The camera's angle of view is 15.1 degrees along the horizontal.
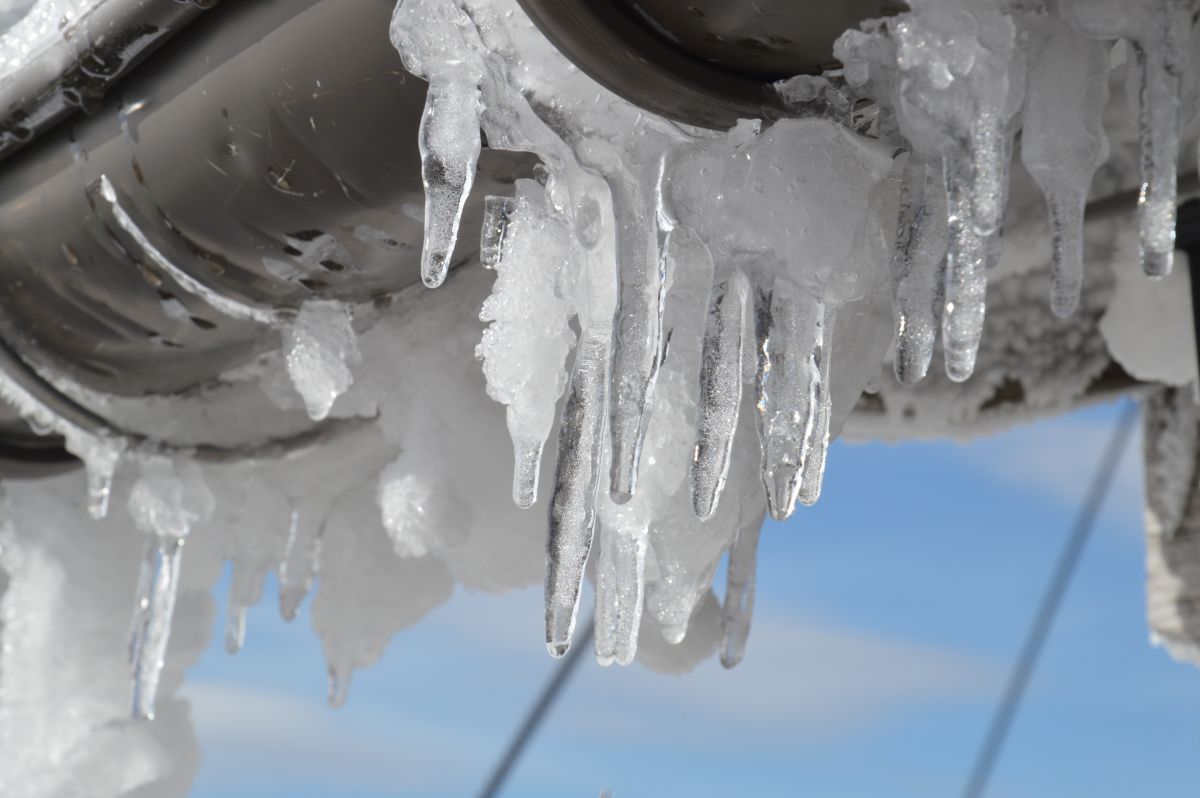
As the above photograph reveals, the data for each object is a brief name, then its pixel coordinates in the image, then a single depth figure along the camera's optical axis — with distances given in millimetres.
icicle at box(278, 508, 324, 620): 2335
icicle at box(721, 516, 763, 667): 2012
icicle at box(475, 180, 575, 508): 1805
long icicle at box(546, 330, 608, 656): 1789
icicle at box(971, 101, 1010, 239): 1673
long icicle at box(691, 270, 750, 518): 1755
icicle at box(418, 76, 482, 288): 1733
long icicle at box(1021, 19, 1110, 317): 1691
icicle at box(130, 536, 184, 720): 2209
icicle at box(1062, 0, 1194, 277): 1664
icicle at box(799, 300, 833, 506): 1749
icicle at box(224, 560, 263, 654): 2416
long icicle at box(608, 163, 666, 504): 1742
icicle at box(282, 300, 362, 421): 1962
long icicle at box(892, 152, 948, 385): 1728
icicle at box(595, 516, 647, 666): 1810
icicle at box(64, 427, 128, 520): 2133
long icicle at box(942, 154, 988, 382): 1682
